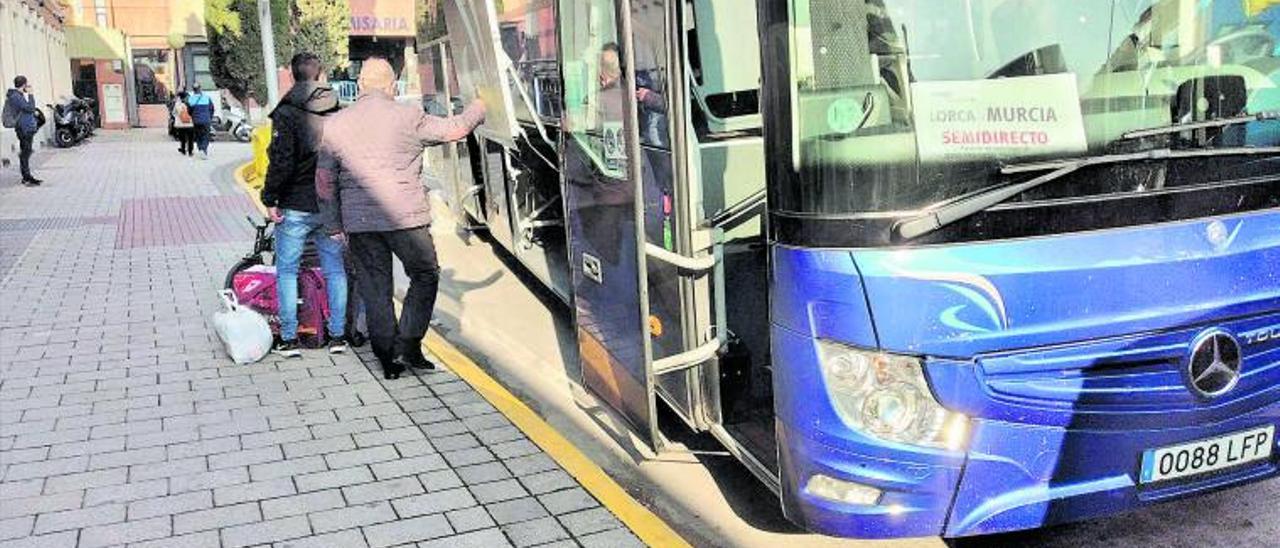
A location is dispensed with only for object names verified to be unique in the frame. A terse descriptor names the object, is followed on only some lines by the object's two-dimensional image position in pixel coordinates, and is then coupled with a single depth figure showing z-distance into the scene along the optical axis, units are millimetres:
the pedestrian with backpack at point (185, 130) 23641
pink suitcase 6199
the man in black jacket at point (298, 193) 5871
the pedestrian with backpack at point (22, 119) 16125
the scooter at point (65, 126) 27195
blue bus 2822
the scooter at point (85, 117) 29828
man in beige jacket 5137
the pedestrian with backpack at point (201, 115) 22333
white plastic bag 5852
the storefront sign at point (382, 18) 39250
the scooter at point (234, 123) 31094
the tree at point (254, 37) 31875
